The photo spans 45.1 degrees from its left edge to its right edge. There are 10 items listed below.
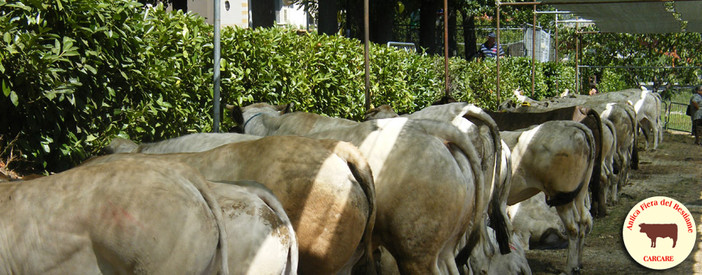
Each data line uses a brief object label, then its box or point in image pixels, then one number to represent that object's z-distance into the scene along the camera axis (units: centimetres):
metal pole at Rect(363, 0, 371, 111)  1066
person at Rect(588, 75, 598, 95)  3211
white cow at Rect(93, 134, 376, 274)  501
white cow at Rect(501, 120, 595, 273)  980
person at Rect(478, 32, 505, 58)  2596
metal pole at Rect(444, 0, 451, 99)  1409
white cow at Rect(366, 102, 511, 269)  727
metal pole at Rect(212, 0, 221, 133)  782
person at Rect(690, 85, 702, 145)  2552
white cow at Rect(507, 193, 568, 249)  1077
